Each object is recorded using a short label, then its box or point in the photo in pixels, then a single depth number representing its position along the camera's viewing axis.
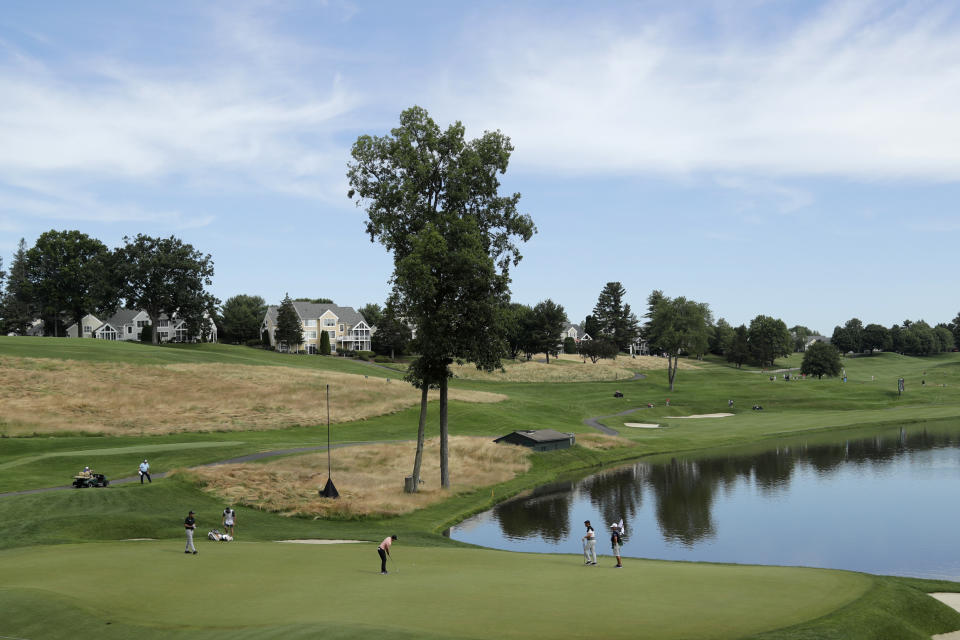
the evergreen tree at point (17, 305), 158.62
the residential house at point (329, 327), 172.88
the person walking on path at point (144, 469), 46.91
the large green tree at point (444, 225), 48.56
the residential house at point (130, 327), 169.12
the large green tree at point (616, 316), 197.25
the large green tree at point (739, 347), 189.62
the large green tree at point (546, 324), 161.75
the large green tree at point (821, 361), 145.62
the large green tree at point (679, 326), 127.62
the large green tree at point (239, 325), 180.75
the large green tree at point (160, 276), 140.25
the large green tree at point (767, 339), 191.11
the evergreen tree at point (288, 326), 160.38
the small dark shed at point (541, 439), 73.00
